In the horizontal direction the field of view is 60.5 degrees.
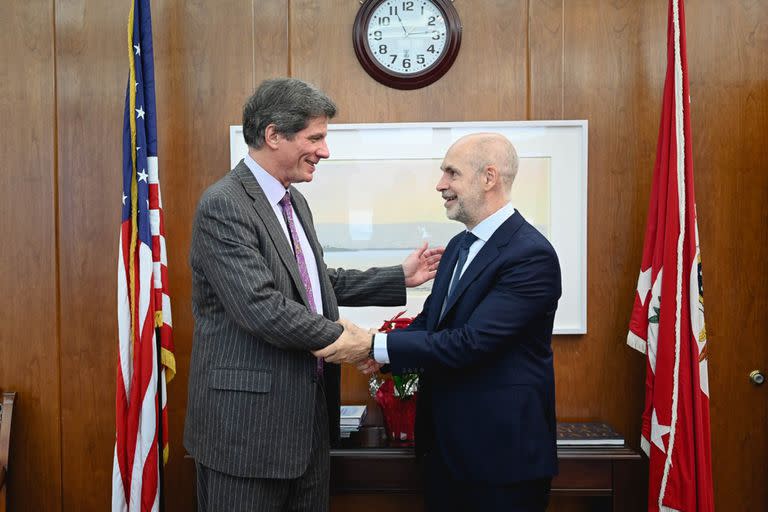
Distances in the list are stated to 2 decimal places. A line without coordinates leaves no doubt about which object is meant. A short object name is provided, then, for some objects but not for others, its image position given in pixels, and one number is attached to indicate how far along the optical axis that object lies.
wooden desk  2.53
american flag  2.42
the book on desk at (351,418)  2.67
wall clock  2.81
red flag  2.40
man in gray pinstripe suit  1.93
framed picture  2.83
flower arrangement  2.60
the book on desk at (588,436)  2.60
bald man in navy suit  1.97
